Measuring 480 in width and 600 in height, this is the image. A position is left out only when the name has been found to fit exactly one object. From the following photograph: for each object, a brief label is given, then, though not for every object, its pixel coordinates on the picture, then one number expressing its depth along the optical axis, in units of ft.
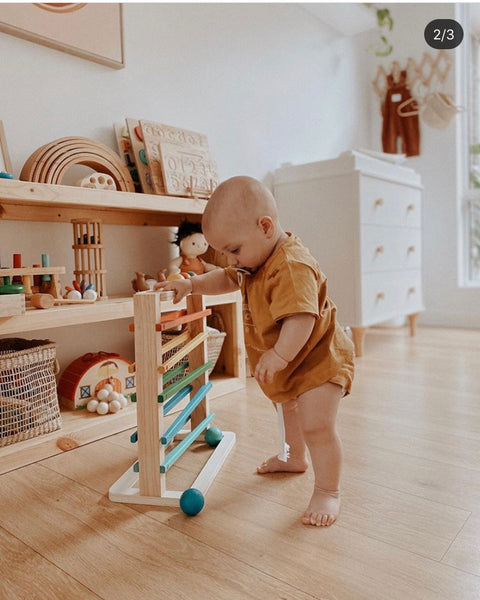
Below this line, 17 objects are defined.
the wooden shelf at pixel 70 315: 3.52
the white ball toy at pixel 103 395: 4.46
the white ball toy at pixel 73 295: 4.21
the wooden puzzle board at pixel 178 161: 5.06
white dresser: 6.98
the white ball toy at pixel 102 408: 4.34
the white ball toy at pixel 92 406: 4.40
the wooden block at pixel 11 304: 3.41
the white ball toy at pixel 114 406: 4.44
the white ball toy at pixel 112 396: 4.48
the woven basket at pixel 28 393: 3.67
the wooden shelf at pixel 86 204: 3.80
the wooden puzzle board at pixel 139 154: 5.12
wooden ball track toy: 3.01
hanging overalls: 9.71
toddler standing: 2.72
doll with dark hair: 5.24
